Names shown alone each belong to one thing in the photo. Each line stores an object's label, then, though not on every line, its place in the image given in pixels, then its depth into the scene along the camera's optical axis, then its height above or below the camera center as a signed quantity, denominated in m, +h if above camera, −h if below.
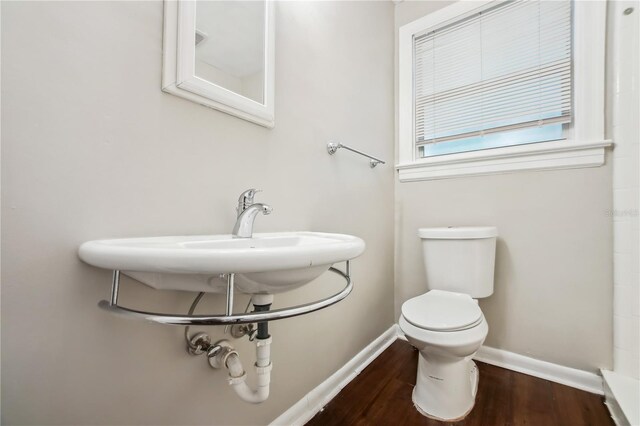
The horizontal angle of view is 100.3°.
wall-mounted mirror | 0.69 +0.47
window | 1.29 +0.71
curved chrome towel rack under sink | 0.44 -0.18
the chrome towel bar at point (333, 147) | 1.22 +0.31
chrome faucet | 0.75 +0.00
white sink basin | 0.41 -0.08
